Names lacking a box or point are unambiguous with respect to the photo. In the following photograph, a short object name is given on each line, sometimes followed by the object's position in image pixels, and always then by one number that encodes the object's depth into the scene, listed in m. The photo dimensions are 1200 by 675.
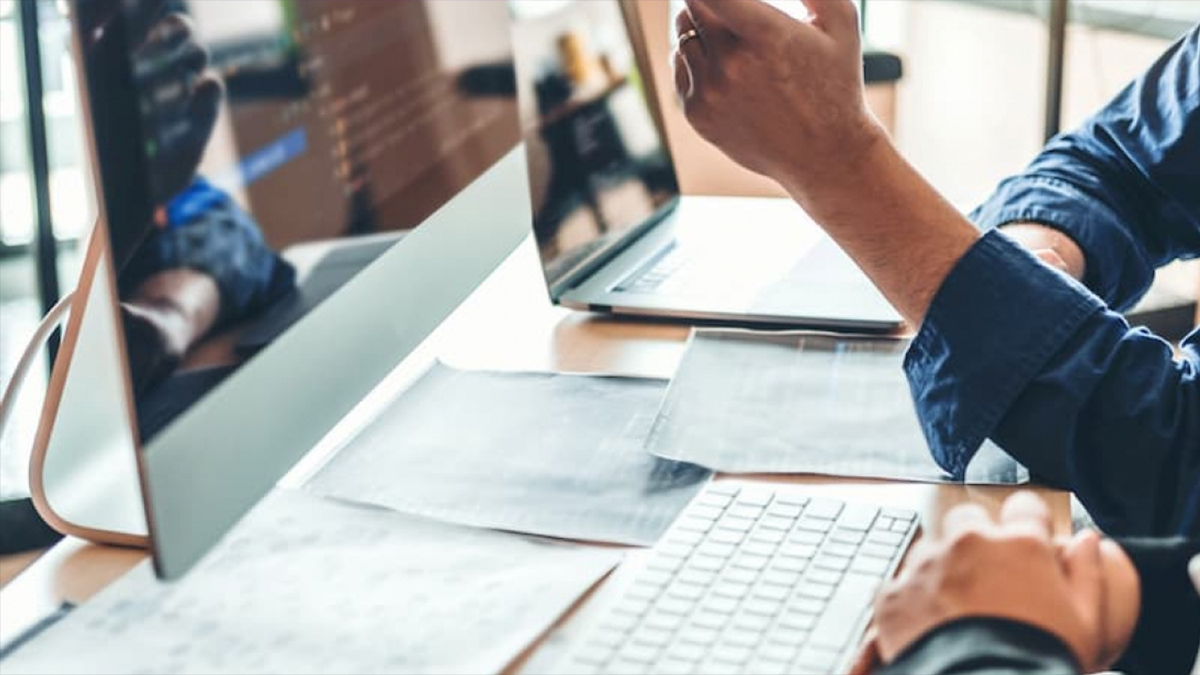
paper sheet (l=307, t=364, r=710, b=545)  0.86
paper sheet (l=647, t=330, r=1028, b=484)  0.92
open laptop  1.19
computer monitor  0.62
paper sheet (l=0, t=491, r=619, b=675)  0.71
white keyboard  0.69
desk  0.80
